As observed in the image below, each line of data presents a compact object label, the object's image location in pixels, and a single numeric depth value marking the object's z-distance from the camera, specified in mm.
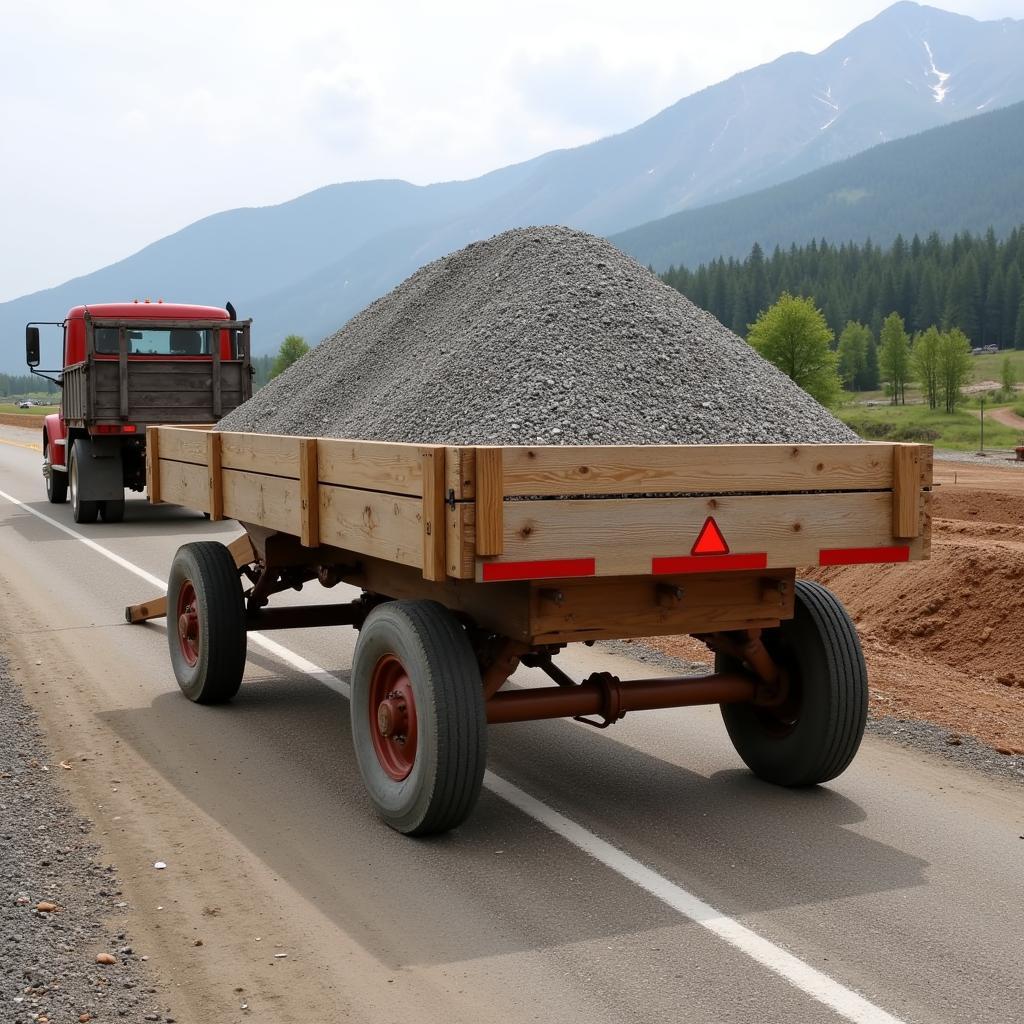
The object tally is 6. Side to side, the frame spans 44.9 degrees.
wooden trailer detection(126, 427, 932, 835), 4324
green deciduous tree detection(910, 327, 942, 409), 86875
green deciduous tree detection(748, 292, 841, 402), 70000
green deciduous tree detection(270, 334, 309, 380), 116812
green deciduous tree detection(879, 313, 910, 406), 101188
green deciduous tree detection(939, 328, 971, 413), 85625
